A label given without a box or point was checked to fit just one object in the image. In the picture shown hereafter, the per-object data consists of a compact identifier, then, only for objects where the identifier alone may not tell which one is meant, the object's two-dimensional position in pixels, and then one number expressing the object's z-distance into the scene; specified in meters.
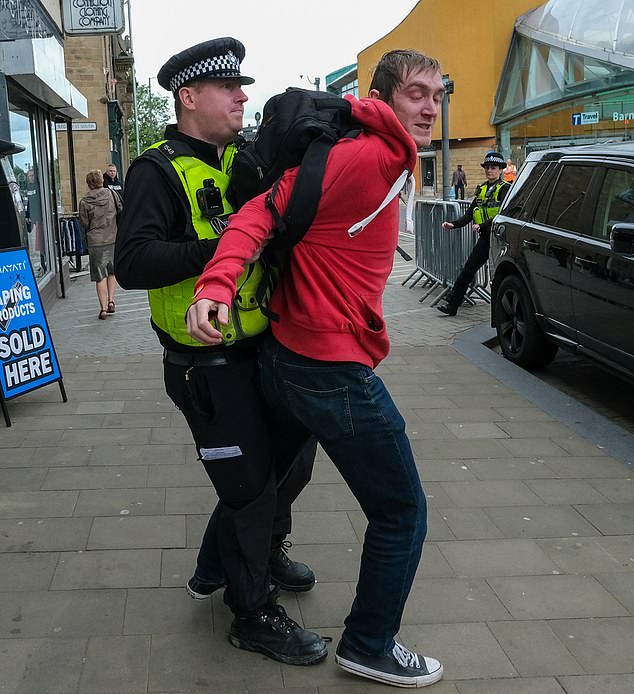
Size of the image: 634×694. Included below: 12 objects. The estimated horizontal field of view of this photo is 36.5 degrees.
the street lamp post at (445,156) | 22.29
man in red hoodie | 2.61
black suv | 6.36
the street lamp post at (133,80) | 55.62
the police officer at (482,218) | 10.71
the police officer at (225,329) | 2.84
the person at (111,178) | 17.97
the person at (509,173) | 17.86
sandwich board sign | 6.33
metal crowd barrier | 11.68
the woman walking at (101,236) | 11.00
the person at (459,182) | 44.88
